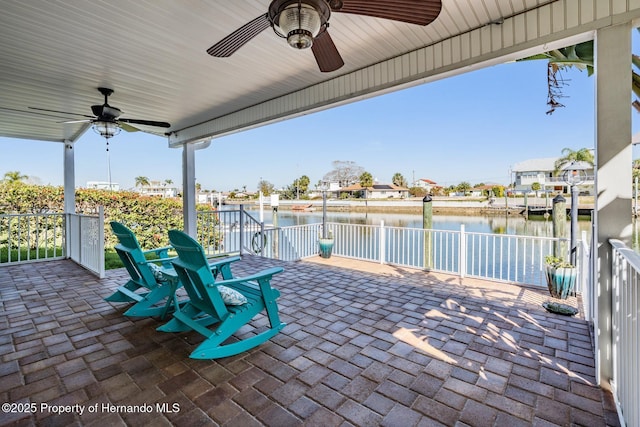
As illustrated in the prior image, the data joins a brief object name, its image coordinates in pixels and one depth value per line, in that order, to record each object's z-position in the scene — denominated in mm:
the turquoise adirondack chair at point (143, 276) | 3176
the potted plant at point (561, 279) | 3703
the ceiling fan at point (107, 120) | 4379
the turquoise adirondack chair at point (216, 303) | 2324
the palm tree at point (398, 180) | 56719
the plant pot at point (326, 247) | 6664
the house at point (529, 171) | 35625
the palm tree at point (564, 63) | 2834
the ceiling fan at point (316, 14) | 1777
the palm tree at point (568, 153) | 18673
